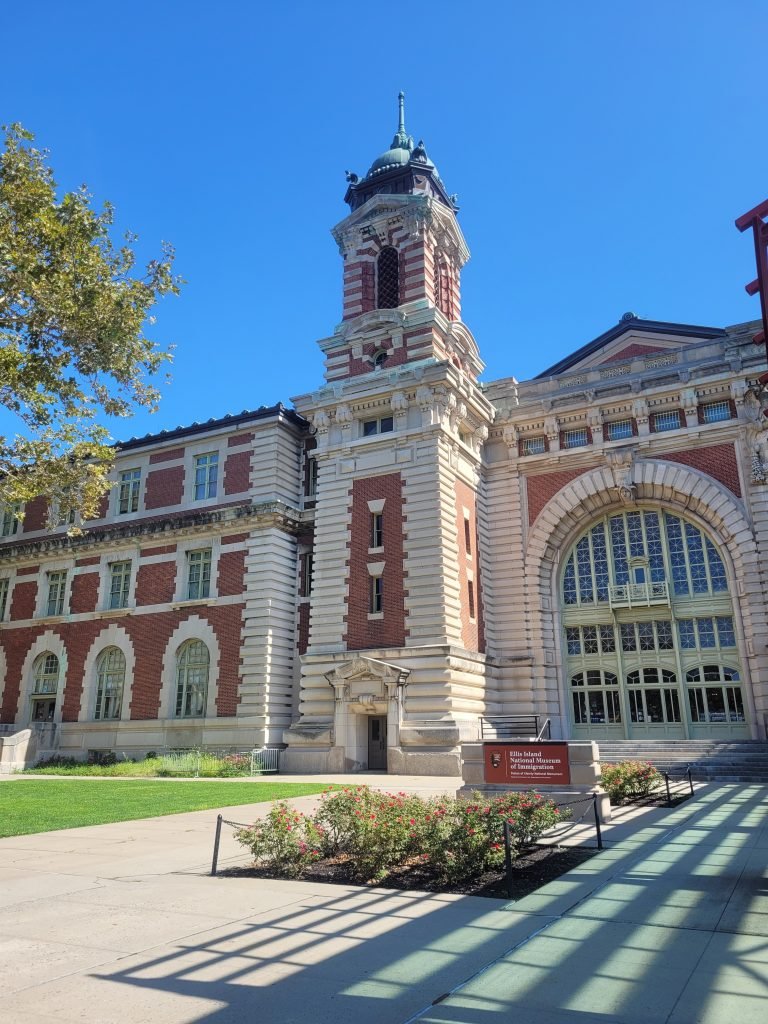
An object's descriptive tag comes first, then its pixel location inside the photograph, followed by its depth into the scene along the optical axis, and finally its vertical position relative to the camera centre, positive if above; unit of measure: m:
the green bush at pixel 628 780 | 16.08 -0.89
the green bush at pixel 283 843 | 9.91 -1.30
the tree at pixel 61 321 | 18.28 +10.64
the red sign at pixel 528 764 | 13.43 -0.44
